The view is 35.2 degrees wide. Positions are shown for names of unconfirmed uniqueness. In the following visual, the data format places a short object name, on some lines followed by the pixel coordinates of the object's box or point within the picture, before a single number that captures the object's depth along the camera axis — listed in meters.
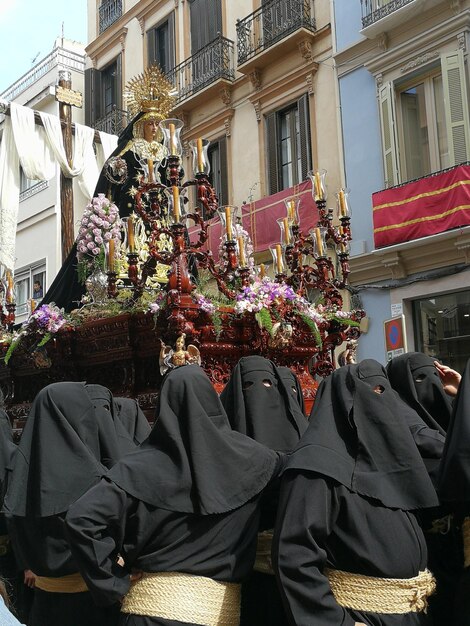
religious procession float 5.39
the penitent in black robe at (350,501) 2.50
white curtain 10.40
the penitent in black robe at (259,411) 3.38
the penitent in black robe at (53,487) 3.29
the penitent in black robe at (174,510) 2.72
